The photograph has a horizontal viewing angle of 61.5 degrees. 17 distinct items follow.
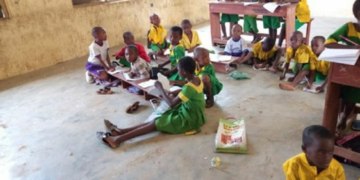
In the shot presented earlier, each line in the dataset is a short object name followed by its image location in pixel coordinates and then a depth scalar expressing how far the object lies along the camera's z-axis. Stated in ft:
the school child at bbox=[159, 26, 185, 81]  13.70
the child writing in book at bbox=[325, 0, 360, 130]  8.05
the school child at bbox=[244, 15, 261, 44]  18.23
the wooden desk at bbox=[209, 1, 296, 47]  15.53
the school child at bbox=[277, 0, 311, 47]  16.17
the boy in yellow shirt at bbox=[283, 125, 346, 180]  5.30
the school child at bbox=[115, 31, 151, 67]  14.78
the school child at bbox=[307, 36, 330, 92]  12.30
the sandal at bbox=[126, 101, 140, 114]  11.71
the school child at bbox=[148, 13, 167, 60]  17.56
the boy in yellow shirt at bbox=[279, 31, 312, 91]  12.37
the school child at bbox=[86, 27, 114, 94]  14.51
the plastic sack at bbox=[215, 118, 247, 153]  8.68
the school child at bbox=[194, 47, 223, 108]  11.34
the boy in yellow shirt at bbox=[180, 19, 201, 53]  15.87
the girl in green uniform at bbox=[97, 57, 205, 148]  9.27
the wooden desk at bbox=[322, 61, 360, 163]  6.62
